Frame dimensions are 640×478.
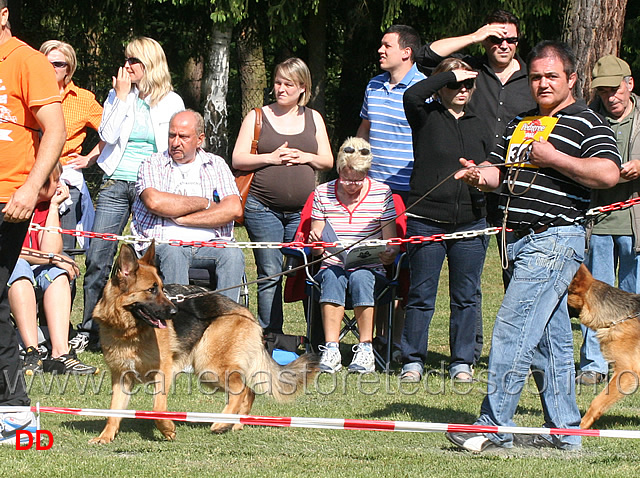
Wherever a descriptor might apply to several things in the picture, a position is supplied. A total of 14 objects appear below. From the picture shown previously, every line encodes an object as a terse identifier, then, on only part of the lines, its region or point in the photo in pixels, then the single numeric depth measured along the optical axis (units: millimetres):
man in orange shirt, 8641
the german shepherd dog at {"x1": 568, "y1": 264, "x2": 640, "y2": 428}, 11141
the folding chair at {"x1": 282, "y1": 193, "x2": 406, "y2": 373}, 14367
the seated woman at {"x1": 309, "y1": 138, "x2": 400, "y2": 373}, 14102
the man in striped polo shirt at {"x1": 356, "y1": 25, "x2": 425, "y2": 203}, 14539
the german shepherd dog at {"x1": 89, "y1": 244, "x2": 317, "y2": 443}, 10398
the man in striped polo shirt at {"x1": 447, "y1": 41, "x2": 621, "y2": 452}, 8930
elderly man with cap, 13102
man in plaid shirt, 13852
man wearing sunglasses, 13484
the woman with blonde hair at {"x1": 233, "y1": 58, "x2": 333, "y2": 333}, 14680
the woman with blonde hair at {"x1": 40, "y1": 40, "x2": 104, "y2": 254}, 14844
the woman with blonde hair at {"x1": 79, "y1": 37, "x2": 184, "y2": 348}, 14711
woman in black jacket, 13070
